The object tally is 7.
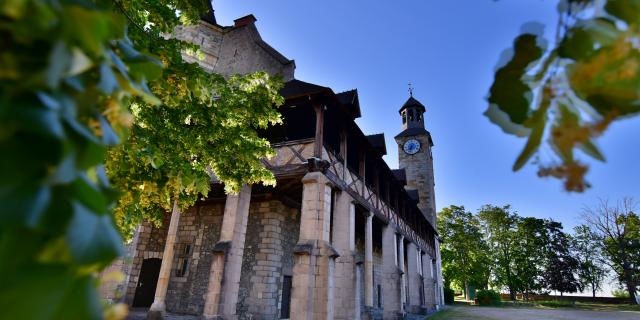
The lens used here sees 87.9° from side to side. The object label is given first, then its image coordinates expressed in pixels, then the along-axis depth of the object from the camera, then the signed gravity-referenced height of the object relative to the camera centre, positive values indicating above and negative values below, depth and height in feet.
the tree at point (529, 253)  129.58 +14.44
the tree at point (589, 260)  128.98 +13.03
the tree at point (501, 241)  132.46 +19.17
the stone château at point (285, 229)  27.22 +5.04
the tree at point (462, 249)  129.18 +14.73
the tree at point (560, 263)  123.95 +10.88
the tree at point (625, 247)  108.17 +16.46
